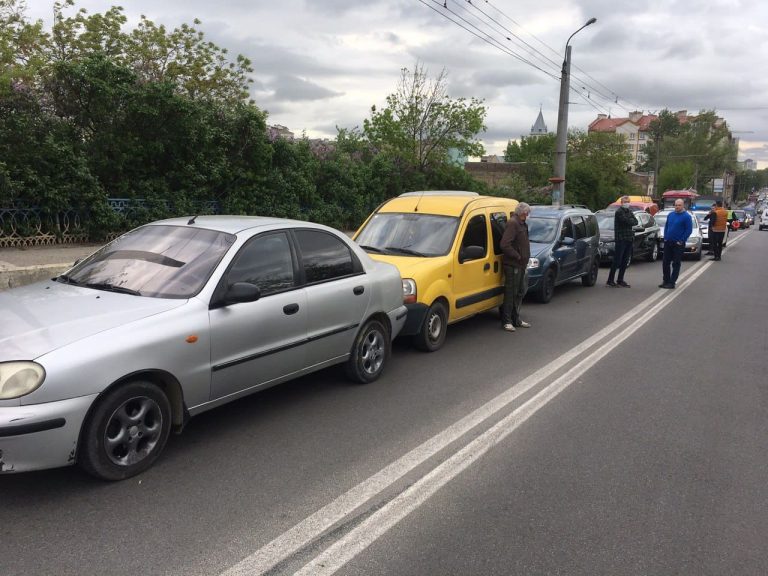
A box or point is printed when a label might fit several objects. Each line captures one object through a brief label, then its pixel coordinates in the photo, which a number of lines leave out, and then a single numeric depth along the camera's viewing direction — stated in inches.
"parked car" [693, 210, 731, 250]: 868.0
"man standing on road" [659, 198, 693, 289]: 481.7
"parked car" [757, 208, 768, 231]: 1845.5
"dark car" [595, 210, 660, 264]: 598.9
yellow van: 264.7
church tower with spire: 4432.3
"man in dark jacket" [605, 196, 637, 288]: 491.2
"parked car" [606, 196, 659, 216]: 1067.2
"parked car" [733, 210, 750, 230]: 1780.4
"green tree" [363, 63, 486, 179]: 794.8
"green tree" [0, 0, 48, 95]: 786.8
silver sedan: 126.0
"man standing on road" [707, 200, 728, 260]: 718.1
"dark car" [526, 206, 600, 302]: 407.5
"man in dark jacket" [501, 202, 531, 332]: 309.0
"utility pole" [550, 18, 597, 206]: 809.5
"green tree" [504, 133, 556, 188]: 1336.1
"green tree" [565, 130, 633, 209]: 1382.9
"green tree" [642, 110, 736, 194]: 3385.8
